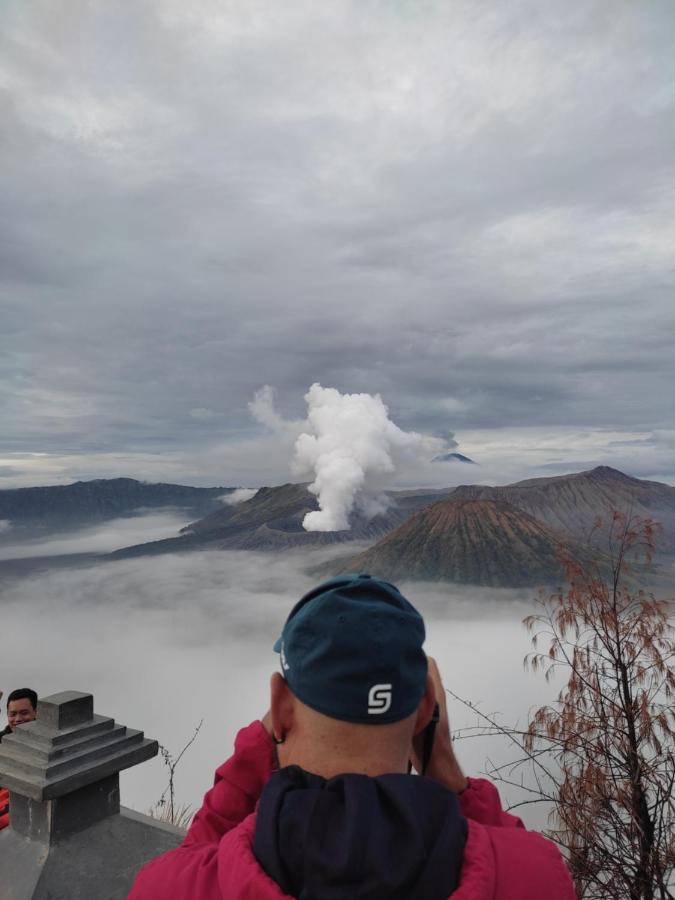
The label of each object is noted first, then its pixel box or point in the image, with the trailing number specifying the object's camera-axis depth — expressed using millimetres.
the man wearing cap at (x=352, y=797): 1217
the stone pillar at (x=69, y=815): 3088
